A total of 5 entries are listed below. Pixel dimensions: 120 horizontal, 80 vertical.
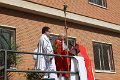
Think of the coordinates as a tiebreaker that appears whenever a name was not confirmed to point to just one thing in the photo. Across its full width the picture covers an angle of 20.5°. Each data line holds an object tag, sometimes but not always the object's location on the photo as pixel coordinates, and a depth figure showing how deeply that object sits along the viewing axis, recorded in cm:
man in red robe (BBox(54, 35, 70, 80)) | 830
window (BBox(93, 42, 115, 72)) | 1622
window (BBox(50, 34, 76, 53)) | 1399
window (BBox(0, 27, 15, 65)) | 1211
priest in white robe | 820
